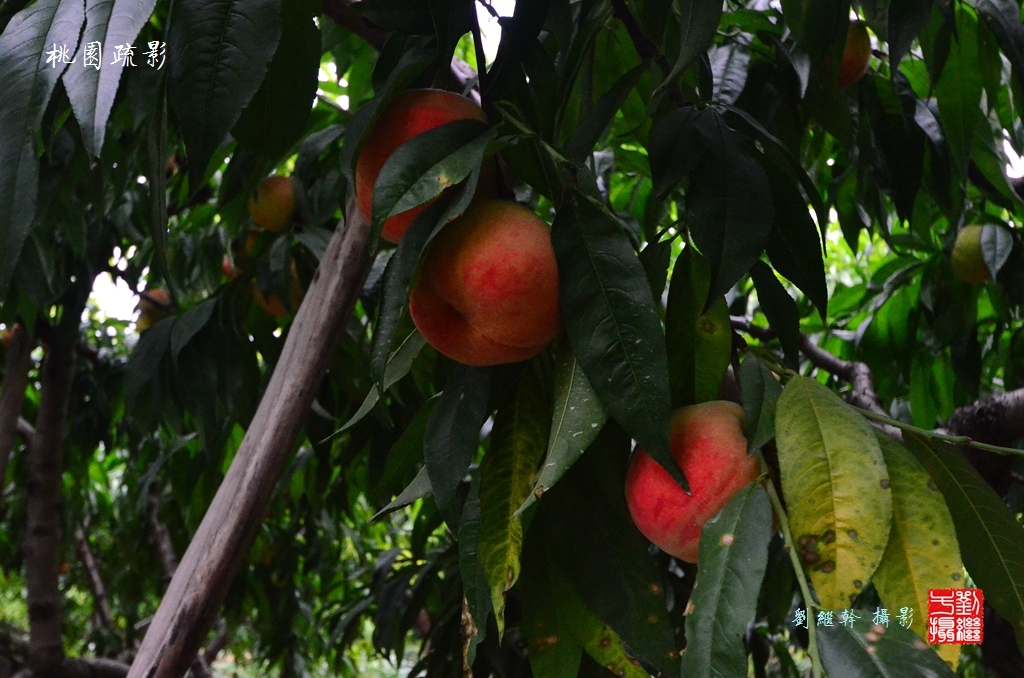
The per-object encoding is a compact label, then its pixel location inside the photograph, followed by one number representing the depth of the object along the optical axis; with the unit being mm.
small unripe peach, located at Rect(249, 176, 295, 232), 1127
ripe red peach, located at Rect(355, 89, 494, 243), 477
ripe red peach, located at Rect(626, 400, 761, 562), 422
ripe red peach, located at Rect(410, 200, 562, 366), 422
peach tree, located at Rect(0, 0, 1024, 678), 377
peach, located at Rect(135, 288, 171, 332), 1992
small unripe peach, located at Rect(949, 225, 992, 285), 1208
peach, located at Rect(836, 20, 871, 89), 823
